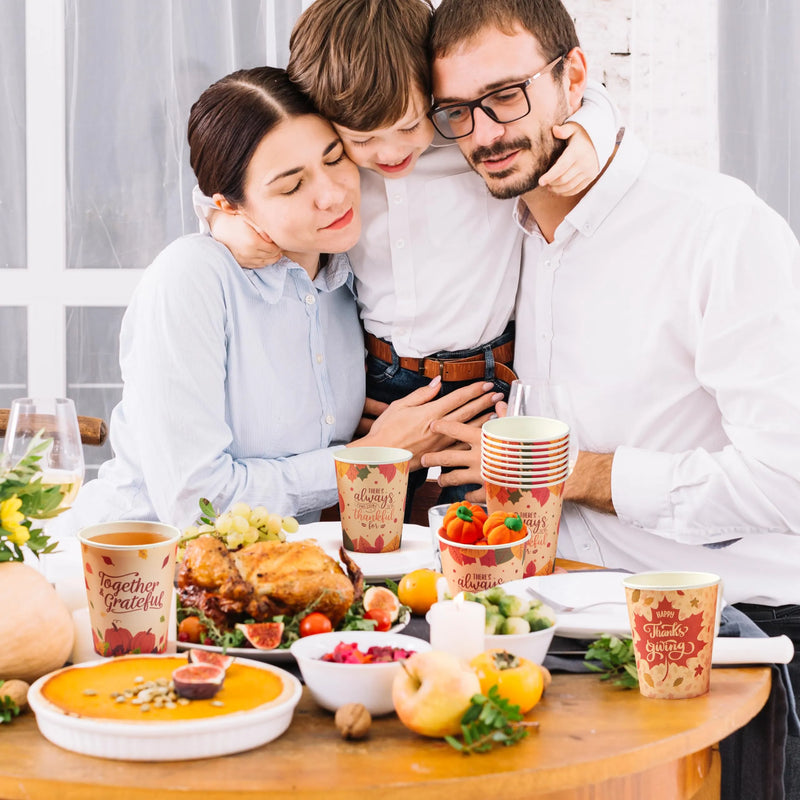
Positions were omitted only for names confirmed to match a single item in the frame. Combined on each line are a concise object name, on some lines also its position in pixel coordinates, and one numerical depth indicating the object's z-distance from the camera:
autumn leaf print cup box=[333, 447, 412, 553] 1.93
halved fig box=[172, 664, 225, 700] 1.50
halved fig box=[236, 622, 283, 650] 1.62
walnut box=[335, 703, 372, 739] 1.47
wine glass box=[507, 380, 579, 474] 1.94
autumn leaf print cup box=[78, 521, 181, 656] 1.59
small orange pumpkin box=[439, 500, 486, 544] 1.76
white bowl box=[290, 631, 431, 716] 1.51
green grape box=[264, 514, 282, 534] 1.79
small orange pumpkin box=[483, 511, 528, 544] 1.74
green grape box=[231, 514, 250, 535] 1.75
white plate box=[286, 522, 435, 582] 1.86
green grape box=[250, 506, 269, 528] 1.79
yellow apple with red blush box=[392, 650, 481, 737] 1.47
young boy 2.24
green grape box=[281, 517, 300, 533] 1.86
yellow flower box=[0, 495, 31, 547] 1.58
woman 2.23
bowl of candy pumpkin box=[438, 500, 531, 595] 1.74
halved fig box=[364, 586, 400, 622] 1.71
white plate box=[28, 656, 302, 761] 1.44
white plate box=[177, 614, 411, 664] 1.62
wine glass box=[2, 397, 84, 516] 1.75
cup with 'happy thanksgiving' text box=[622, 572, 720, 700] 1.55
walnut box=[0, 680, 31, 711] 1.52
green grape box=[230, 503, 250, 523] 1.79
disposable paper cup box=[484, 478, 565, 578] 1.86
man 2.14
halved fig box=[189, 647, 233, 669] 1.54
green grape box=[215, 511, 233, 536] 1.76
